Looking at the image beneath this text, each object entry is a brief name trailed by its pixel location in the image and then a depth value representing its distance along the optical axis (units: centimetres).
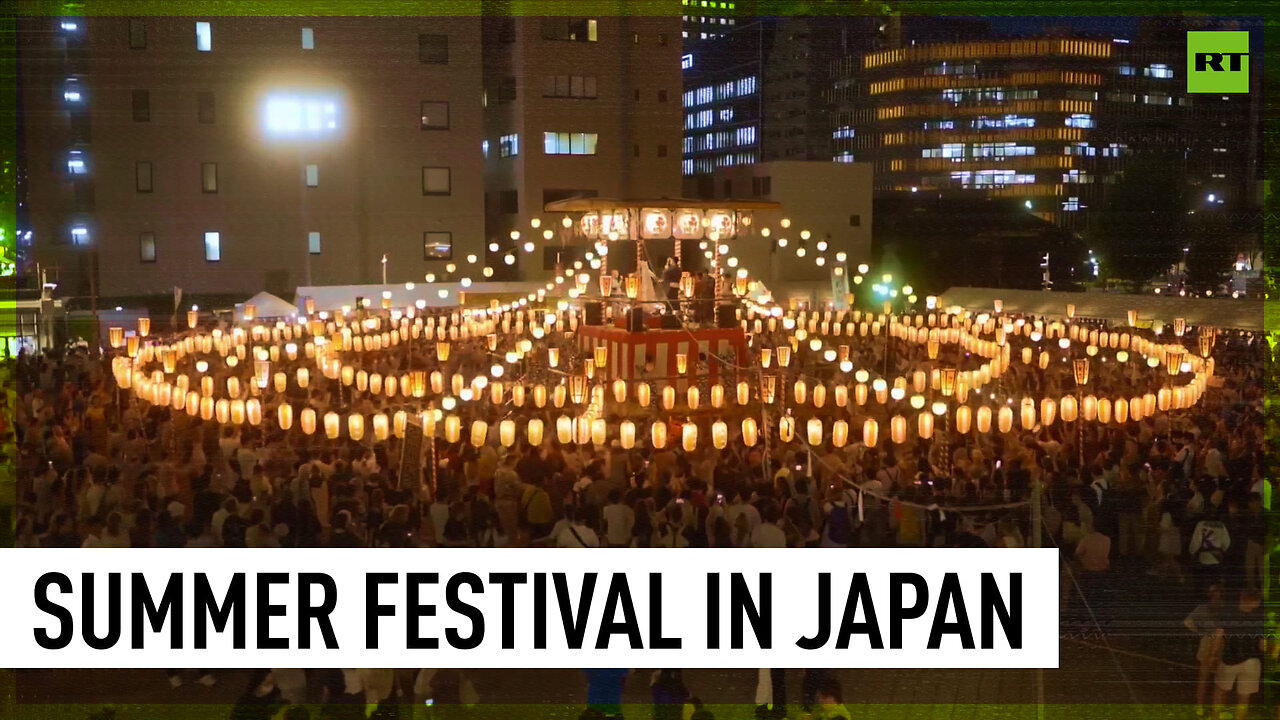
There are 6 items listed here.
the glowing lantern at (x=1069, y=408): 1163
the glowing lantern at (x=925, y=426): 1111
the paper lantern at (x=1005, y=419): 1125
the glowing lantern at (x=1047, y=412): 1155
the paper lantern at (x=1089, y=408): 1178
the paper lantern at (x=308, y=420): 1116
